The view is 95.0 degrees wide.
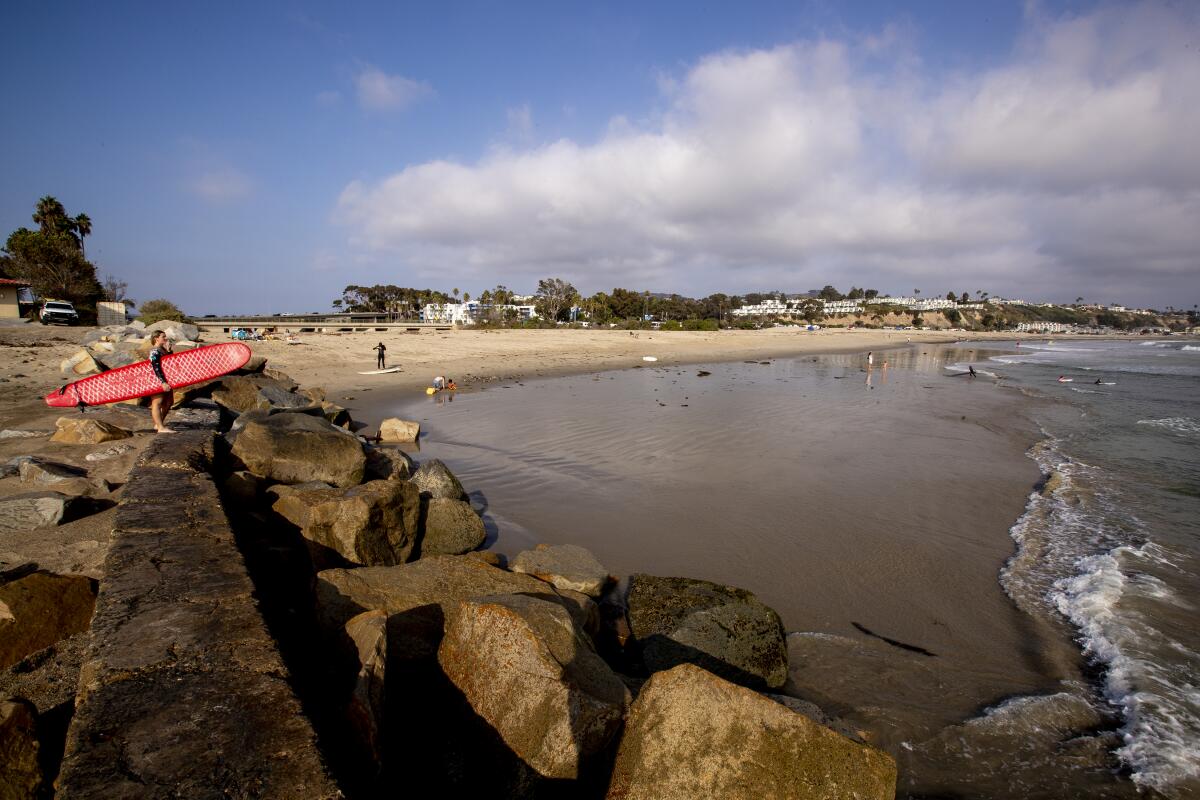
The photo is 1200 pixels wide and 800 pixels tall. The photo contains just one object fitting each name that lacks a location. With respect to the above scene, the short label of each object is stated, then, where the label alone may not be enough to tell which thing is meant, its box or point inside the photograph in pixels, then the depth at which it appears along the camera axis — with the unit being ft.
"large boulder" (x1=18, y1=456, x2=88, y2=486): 20.98
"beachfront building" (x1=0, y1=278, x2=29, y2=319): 116.88
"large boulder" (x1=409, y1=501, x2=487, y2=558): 21.67
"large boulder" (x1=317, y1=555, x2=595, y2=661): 12.97
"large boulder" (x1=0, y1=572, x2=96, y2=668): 11.37
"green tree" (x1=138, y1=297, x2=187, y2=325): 116.09
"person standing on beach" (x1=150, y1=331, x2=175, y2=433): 29.76
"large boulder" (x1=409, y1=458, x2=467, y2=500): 26.03
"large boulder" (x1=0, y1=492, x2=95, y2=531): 17.17
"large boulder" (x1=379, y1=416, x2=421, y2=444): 43.91
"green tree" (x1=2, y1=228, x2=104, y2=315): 137.18
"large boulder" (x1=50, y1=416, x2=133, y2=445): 27.17
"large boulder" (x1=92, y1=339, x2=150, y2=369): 45.85
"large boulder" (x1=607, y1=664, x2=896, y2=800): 9.04
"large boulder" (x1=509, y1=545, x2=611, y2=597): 19.26
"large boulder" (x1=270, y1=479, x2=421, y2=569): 18.12
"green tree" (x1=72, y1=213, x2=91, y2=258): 171.18
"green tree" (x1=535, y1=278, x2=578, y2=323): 332.80
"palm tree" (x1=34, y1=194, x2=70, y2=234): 161.17
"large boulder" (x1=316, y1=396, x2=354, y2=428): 41.39
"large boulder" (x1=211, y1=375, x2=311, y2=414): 39.73
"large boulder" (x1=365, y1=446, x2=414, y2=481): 29.55
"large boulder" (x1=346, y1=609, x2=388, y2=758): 9.18
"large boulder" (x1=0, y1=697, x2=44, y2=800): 7.39
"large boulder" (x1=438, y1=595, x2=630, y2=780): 9.84
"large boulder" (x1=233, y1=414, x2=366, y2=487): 23.63
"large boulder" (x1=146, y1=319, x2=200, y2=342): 66.52
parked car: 109.70
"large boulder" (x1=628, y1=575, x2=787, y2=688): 15.83
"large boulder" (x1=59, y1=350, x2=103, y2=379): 47.71
